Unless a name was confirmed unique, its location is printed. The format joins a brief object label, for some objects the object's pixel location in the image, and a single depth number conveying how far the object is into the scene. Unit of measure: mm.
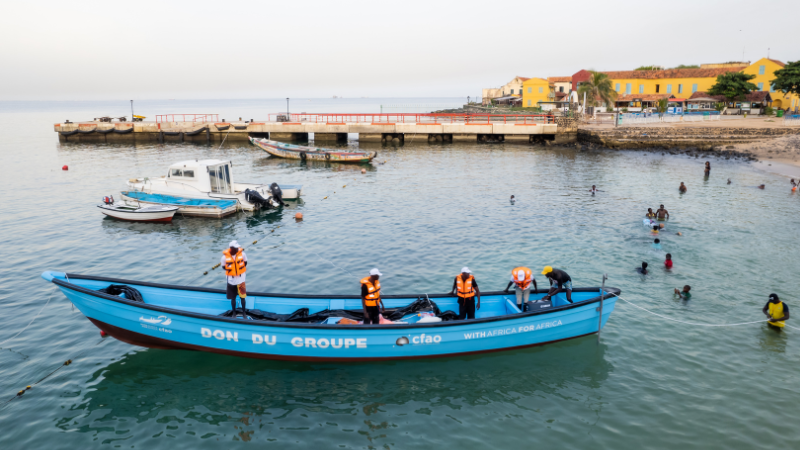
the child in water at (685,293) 15330
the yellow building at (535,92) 92688
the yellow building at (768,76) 68438
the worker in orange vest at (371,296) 12055
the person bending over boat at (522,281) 13039
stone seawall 48094
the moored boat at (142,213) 25812
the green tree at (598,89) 78562
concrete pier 59625
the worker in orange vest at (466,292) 12648
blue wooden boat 11641
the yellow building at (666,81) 78000
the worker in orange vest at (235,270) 12414
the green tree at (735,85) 68312
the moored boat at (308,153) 45469
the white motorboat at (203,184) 27641
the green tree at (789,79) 57156
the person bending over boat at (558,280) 13336
